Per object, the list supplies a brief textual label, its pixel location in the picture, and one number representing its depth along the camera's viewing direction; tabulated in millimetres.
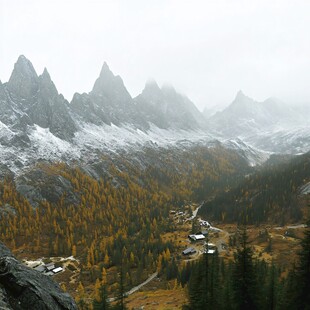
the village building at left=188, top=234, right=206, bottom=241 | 175500
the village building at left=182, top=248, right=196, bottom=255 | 154175
